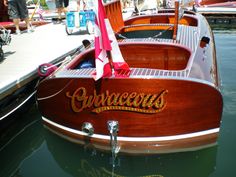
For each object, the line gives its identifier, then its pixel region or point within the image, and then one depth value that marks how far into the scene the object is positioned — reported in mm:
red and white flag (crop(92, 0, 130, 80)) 2477
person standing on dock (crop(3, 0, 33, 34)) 5946
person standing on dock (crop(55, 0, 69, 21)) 7663
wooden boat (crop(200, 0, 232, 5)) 13868
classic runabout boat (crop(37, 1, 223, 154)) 2486
